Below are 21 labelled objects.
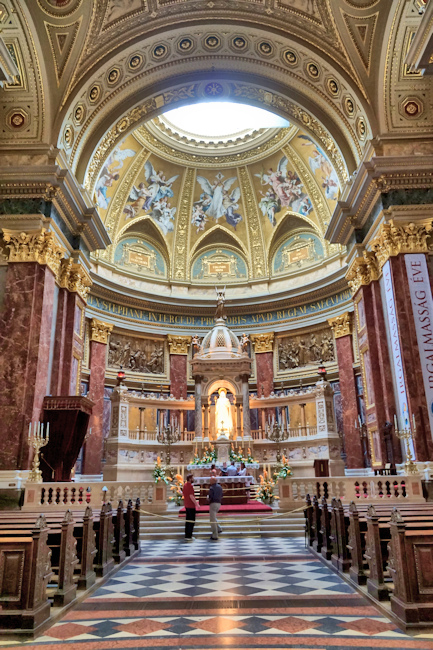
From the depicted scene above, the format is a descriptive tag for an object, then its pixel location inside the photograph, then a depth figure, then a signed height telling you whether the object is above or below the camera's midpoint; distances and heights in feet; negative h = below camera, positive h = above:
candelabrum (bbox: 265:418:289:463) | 68.60 +5.61
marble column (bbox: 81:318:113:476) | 70.34 +12.76
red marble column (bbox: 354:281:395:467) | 48.52 +10.07
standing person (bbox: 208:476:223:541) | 37.29 -1.96
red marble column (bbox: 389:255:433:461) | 41.65 +9.35
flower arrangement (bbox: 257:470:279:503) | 51.37 -1.57
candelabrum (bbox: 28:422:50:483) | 39.50 +2.94
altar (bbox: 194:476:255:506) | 51.08 -1.26
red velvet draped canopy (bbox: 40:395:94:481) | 44.12 +3.95
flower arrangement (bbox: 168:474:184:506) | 51.60 -1.33
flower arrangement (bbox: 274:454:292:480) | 45.17 +0.34
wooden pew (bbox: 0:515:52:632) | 15.48 -2.94
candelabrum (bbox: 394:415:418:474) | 39.88 +2.42
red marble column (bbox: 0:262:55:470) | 42.04 +10.94
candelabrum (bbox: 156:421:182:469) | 68.20 +5.71
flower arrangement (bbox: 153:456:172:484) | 48.91 +0.47
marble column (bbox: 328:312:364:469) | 69.56 +12.29
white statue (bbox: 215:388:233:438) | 72.08 +9.12
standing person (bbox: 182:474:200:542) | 37.17 -2.07
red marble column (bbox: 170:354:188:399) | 86.94 +17.48
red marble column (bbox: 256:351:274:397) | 86.48 +17.47
